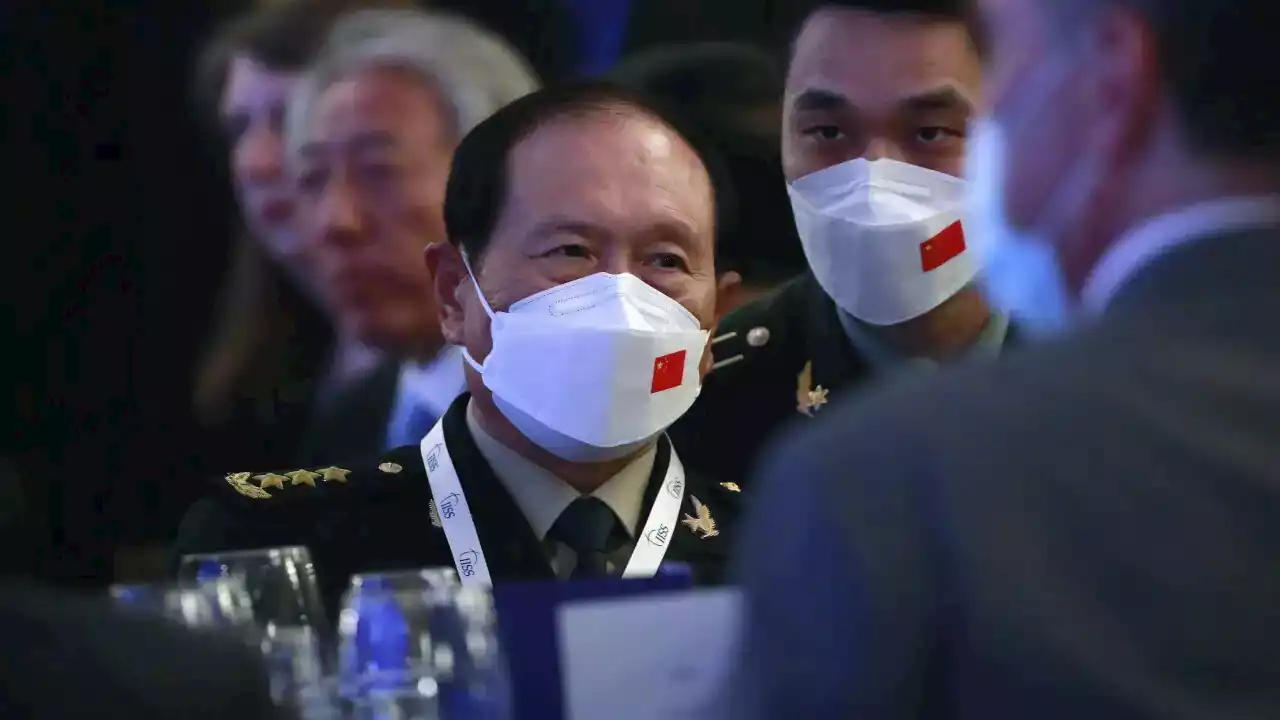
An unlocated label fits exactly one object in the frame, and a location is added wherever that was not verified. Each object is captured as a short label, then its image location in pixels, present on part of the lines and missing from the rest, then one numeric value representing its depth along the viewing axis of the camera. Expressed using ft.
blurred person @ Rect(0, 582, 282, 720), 11.64
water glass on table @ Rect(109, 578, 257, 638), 14.13
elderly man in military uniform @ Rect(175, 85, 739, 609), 15.18
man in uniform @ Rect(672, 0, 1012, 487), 15.50
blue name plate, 14.10
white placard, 13.97
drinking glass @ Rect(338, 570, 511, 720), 14.08
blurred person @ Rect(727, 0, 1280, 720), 10.38
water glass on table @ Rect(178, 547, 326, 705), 14.30
